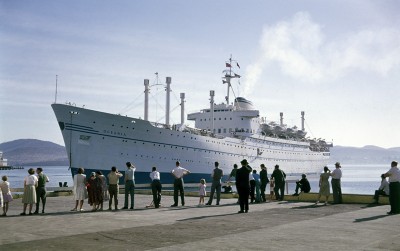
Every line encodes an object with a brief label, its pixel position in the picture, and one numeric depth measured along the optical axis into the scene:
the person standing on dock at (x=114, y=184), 14.44
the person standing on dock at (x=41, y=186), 13.57
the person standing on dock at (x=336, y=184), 16.06
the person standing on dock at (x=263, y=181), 17.84
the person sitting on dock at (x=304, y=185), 19.08
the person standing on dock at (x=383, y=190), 15.75
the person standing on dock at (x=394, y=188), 12.43
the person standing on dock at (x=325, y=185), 15.92
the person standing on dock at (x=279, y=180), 17.83
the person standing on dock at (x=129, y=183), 14.86
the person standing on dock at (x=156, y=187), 15.07
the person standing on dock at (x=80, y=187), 14.03
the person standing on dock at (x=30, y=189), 12.94
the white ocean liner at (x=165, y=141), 40.56
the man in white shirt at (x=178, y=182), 15.57
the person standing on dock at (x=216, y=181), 16.19
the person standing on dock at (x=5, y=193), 12.73
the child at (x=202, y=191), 16.77
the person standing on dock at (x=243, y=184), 13.22
